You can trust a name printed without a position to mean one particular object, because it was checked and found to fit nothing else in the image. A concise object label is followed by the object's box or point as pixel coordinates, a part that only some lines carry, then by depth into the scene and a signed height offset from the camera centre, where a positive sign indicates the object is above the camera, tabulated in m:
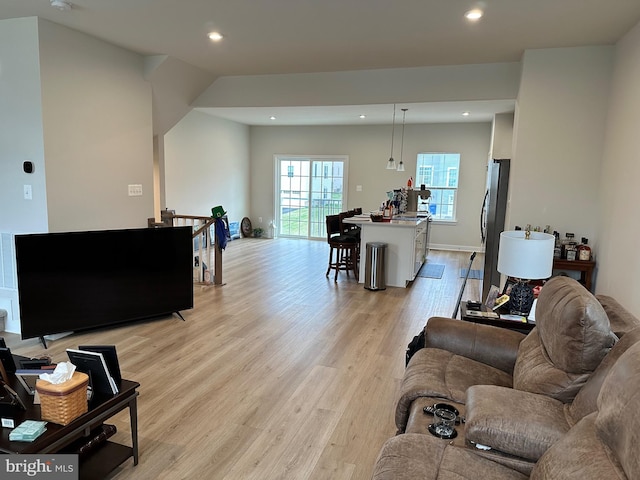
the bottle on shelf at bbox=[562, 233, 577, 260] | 4.19 -0.50
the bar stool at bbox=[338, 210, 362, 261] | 6.66 -0.72
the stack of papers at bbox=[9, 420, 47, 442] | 1.75 -1.05
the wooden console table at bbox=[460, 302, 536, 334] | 2.81 -0.87
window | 9.31 +0.18
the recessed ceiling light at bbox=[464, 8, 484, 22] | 3.32 +1.37
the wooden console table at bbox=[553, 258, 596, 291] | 4.07 -0.70
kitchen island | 6.12 -0.82
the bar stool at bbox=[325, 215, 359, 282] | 6.49 -0.90
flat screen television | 3.58 -0.91
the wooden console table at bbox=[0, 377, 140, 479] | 1.76 -1.10
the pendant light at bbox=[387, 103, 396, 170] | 7.66 +1.27
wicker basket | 1.83 -0.95
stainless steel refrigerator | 5.05 -0.30
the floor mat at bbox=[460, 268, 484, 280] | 6.96 -1.41
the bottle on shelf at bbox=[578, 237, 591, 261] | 4.10 -0.57
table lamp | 2.75 -0.45
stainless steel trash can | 5.94 -1.12
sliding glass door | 10.20 -0.19
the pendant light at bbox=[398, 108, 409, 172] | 7.45 +1.32
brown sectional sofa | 1.38 -0.88
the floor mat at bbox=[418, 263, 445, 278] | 6.95 -1.39
